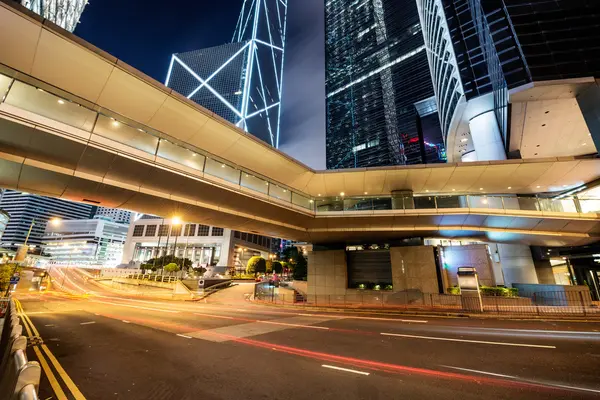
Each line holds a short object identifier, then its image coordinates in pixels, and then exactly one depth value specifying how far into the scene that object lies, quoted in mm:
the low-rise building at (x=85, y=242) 145875
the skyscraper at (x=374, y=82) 107875
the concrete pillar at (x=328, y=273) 27516
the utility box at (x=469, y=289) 18328
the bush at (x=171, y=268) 46134
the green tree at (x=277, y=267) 60938
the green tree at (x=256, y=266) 55812
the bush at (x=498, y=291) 20484
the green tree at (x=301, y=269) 40469
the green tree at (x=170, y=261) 53275
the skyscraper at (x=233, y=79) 147250
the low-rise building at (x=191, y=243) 93875
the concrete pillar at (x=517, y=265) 26359
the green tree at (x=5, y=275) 23891
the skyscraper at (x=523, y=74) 21391
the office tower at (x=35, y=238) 197662
